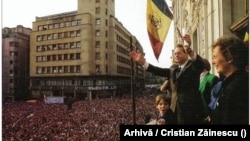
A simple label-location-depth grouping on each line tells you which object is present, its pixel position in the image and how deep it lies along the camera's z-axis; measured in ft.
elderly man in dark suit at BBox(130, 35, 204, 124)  10.71
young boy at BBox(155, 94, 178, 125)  11.17
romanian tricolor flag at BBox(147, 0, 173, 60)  11.96
